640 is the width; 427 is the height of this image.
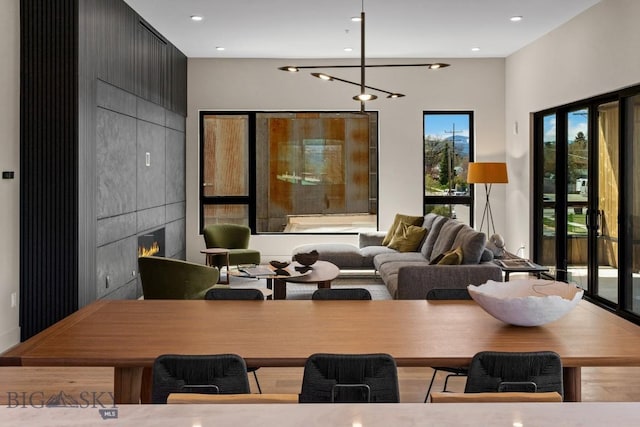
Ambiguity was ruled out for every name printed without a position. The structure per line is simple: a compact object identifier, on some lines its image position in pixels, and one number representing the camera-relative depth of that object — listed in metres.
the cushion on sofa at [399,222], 9.05
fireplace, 7.57
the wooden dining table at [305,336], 2.41
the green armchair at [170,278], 5.51
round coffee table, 6.24
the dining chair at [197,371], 2.31
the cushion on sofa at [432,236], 8.02
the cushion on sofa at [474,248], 6.22
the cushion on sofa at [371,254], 8.62
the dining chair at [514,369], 2.36
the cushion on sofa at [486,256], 6.37
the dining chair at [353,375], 2.32
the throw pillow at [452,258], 6.11
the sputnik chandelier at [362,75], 5.95
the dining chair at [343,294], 3.65
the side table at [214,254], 8.62
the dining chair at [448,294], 3.62
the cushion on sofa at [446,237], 7.10
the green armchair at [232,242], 9.02
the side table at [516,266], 6.45
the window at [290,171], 10.37
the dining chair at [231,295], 3.64
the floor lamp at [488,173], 9.23
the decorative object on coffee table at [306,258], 6.71
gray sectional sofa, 5.84
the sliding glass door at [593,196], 6.36
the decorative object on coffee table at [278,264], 6.62
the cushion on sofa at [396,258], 7.87
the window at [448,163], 10.41
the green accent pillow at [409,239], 8.64
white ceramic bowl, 2.78
